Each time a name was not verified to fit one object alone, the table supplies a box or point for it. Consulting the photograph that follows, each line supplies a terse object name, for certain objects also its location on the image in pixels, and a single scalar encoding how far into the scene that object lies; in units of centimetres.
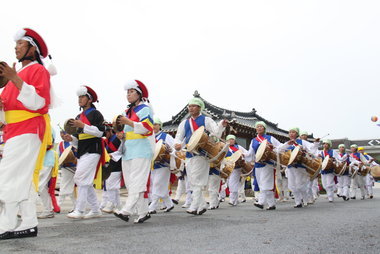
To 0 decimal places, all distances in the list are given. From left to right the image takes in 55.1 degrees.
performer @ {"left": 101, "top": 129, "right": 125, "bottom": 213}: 666
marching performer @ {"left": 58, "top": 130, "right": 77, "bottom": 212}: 671
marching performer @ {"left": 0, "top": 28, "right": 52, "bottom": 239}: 332
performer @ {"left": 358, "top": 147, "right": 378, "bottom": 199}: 1415
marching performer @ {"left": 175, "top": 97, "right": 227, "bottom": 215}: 630
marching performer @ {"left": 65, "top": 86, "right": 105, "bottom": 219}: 557
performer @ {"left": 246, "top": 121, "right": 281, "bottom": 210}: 789
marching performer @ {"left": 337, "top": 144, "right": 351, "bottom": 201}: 1258
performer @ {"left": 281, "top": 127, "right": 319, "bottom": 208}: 882
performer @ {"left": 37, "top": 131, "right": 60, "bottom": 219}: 624
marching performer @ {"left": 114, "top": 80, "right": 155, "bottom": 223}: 482
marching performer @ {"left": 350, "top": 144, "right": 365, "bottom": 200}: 1355
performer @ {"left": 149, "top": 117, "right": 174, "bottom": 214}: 753
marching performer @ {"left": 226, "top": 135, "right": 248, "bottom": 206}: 998
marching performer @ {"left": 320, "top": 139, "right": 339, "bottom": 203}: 1181
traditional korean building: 1970
